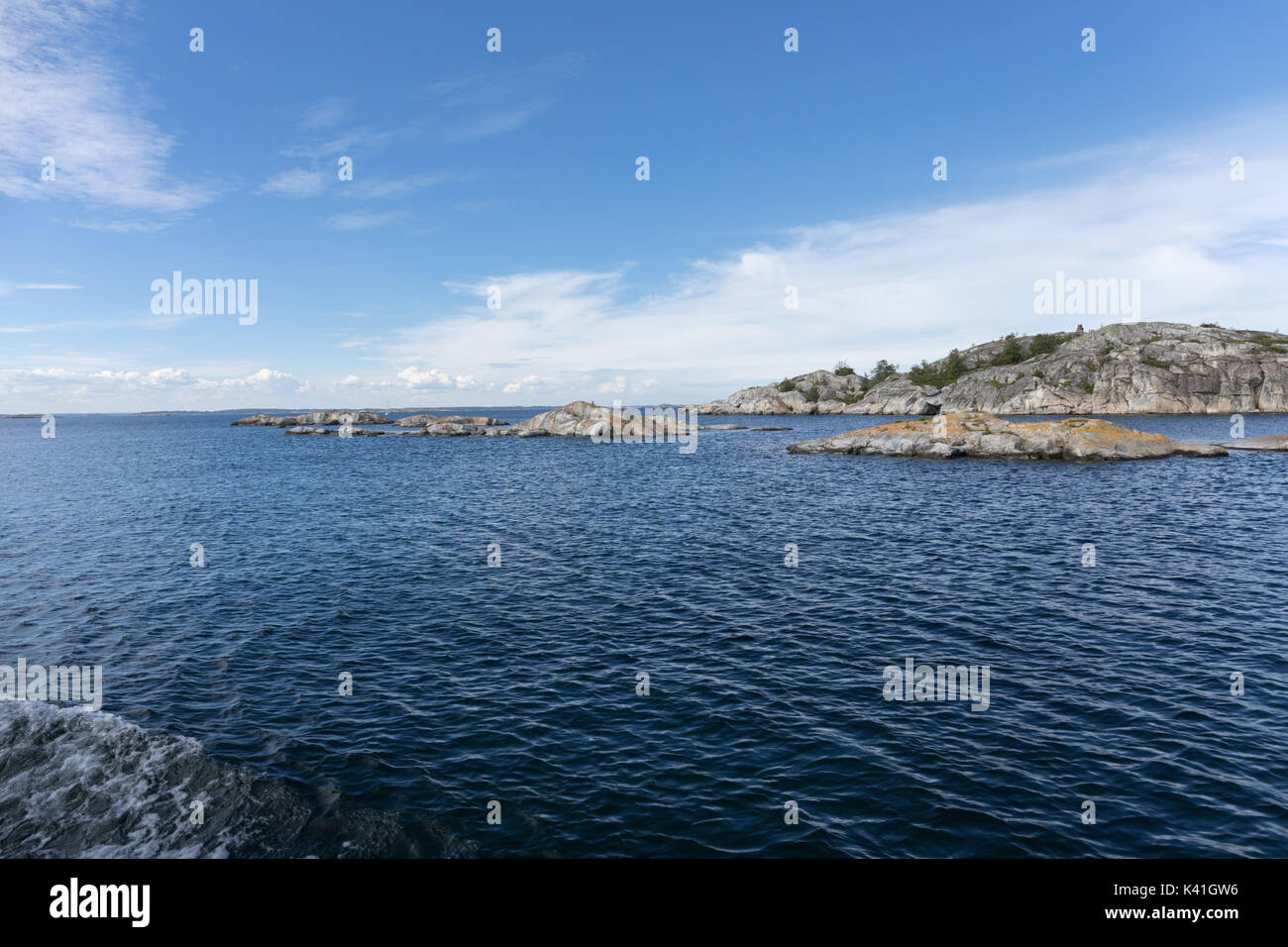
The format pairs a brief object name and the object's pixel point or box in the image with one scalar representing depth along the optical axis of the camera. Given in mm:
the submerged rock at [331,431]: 174875
